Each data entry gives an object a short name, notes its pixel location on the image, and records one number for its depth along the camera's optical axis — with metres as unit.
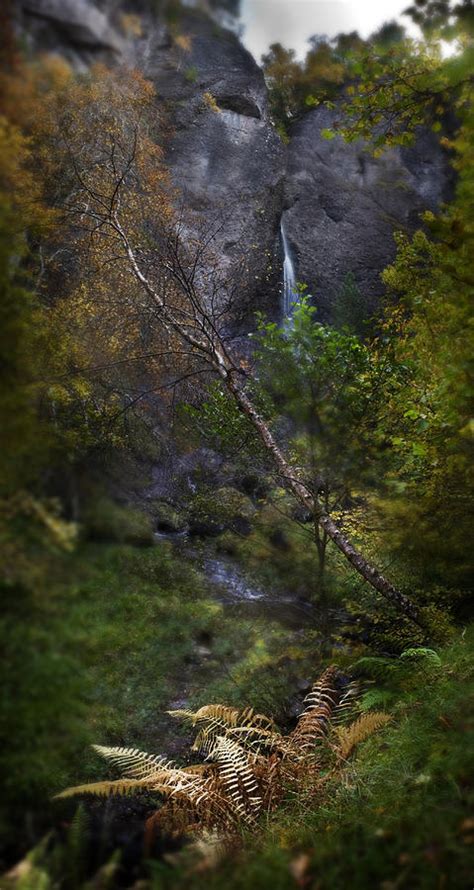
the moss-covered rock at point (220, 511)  8.28
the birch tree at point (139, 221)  5.52
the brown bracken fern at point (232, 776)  3.11
